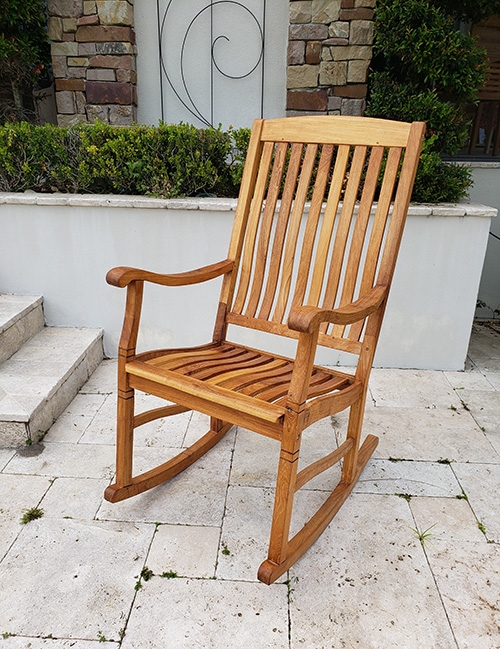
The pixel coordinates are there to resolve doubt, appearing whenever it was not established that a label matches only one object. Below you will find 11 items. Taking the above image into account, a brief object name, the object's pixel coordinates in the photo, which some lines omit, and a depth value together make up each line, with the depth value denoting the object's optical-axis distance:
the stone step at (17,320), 2.34
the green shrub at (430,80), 2.63
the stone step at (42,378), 1.96
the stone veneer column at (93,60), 3.35
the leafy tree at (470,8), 2.90
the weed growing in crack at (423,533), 1.58
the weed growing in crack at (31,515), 1.61
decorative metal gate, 3.50
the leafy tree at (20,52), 3.19
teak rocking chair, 1.34
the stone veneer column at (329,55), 3.17
